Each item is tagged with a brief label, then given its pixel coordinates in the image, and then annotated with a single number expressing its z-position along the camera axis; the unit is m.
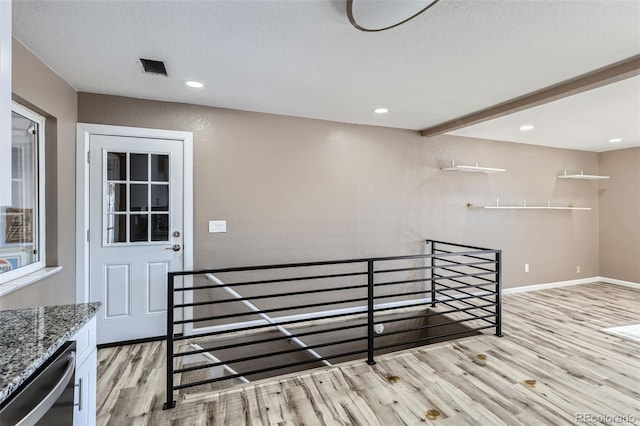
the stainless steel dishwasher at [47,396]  0.91
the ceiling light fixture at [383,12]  1.51
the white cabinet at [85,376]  1.34
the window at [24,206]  2.08
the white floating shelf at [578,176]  5.08
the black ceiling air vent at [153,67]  2.28
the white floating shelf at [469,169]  4.27
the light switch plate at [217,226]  3.26
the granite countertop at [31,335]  0.97
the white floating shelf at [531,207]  4.73
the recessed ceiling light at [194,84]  2.63
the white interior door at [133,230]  2.93
